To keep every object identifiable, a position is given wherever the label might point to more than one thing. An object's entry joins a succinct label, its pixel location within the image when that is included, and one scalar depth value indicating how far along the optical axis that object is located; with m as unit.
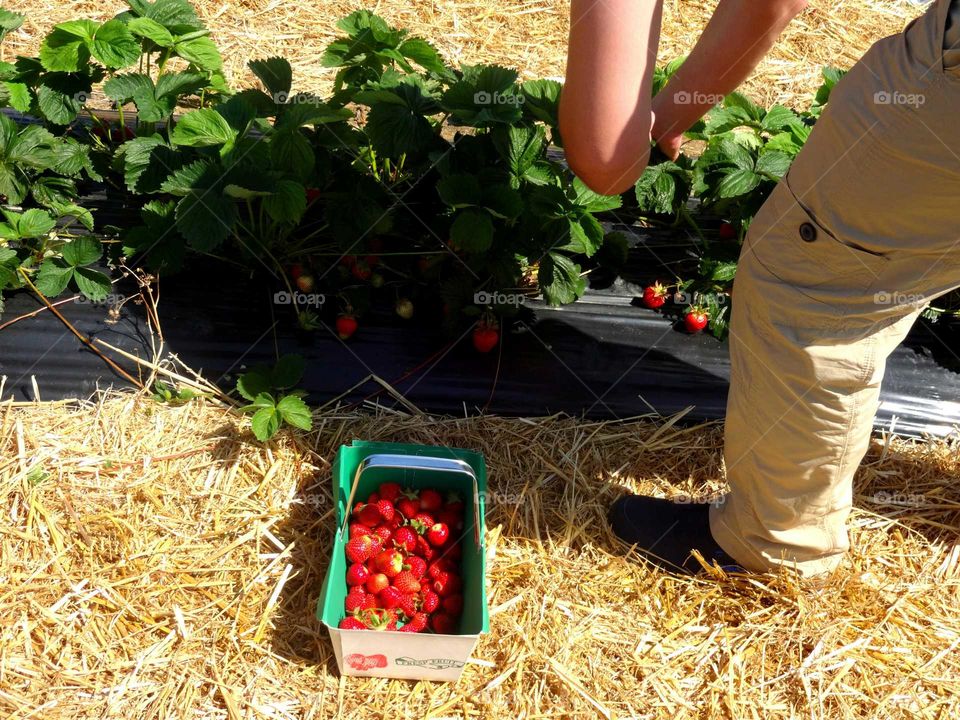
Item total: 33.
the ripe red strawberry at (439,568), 1.94
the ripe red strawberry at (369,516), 2.00
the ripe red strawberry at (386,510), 1.99
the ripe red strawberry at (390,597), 1.87
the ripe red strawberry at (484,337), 2.50
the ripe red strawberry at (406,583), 1.89
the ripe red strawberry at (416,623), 1.84
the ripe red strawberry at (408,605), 1.87
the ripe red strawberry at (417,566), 1.94
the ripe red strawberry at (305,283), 2.54
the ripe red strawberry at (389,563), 1.91
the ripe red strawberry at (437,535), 2.01
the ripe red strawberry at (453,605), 1.90
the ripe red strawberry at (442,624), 1.88
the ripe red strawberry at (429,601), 1.89
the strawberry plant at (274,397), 2.16
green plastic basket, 1.71
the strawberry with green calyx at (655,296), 2.70
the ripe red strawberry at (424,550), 1.99
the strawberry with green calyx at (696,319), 2.65
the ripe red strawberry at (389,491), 2.05
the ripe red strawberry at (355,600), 1.83
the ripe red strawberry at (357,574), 1.88
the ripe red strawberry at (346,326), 2.52
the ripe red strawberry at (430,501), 2.07
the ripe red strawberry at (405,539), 1.97
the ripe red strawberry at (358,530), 1.96
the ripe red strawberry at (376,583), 1.88
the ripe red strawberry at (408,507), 2.03
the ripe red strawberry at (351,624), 1.78
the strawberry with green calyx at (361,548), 1.91
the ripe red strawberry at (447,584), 1.93
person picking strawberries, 1.30
